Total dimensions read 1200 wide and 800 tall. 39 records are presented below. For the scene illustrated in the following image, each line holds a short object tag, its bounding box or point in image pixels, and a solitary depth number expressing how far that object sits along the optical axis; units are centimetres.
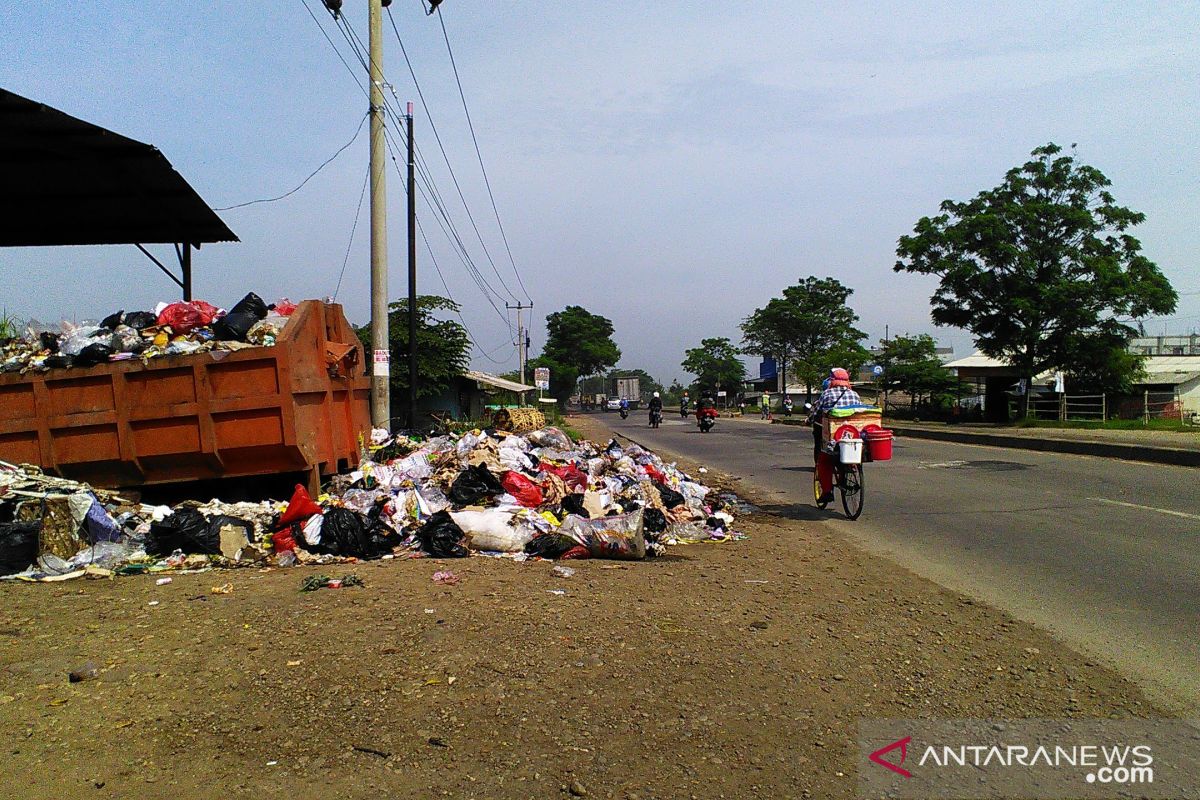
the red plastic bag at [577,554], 671
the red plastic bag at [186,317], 810
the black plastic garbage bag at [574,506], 775
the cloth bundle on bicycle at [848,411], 852
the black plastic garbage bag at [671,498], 854
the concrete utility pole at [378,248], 1193
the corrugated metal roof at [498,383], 3747
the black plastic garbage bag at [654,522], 734
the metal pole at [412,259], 1866
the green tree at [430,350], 2433
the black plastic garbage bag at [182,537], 651
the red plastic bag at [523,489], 807
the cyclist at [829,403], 870
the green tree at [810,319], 6594
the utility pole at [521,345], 5703
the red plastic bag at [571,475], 904
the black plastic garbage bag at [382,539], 677
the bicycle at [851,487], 894
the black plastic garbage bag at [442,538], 680
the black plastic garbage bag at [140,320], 809
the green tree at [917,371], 4041
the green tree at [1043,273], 3103
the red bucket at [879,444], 839
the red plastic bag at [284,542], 674
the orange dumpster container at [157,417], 748
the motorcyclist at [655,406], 3669
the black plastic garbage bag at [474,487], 799
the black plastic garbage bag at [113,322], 809
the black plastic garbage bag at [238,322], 789
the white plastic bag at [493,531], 692
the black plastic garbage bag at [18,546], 591
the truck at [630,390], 8291
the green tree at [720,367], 8500
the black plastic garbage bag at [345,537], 670
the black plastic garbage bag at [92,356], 752
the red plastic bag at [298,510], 710
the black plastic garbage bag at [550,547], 671
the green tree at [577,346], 8381
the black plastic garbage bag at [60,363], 759
